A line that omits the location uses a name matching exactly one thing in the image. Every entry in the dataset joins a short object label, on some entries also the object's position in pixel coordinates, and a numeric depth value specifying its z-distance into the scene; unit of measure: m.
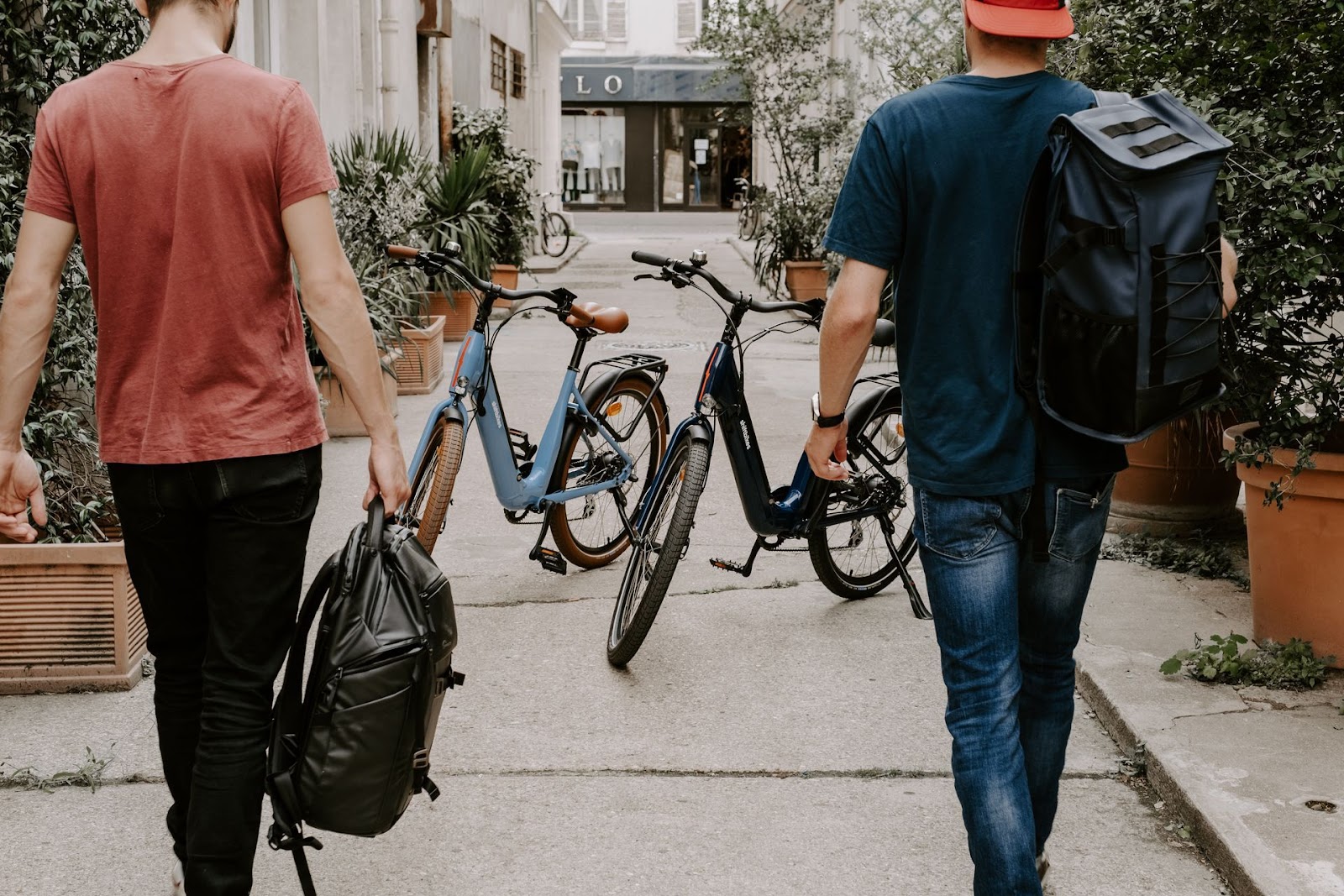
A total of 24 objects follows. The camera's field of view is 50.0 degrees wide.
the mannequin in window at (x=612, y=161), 41.25
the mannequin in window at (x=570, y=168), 41.25
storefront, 40.53
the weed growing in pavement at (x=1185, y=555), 5.43
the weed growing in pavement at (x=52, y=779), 3.70
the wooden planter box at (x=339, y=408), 8.17
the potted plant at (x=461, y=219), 12.30
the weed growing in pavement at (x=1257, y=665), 4.23
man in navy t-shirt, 2.51
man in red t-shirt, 2.48
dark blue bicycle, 4.49
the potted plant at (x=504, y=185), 15.34
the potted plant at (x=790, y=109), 15.19
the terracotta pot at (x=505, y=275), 14.86
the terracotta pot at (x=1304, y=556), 4.25
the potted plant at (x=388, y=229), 9.01
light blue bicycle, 4.76
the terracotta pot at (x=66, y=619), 4.22
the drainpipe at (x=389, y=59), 12.66
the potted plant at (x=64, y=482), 4.24
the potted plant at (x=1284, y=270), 3.98
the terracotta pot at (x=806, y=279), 14.95
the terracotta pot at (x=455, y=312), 12.19
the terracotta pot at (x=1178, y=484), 5.88
